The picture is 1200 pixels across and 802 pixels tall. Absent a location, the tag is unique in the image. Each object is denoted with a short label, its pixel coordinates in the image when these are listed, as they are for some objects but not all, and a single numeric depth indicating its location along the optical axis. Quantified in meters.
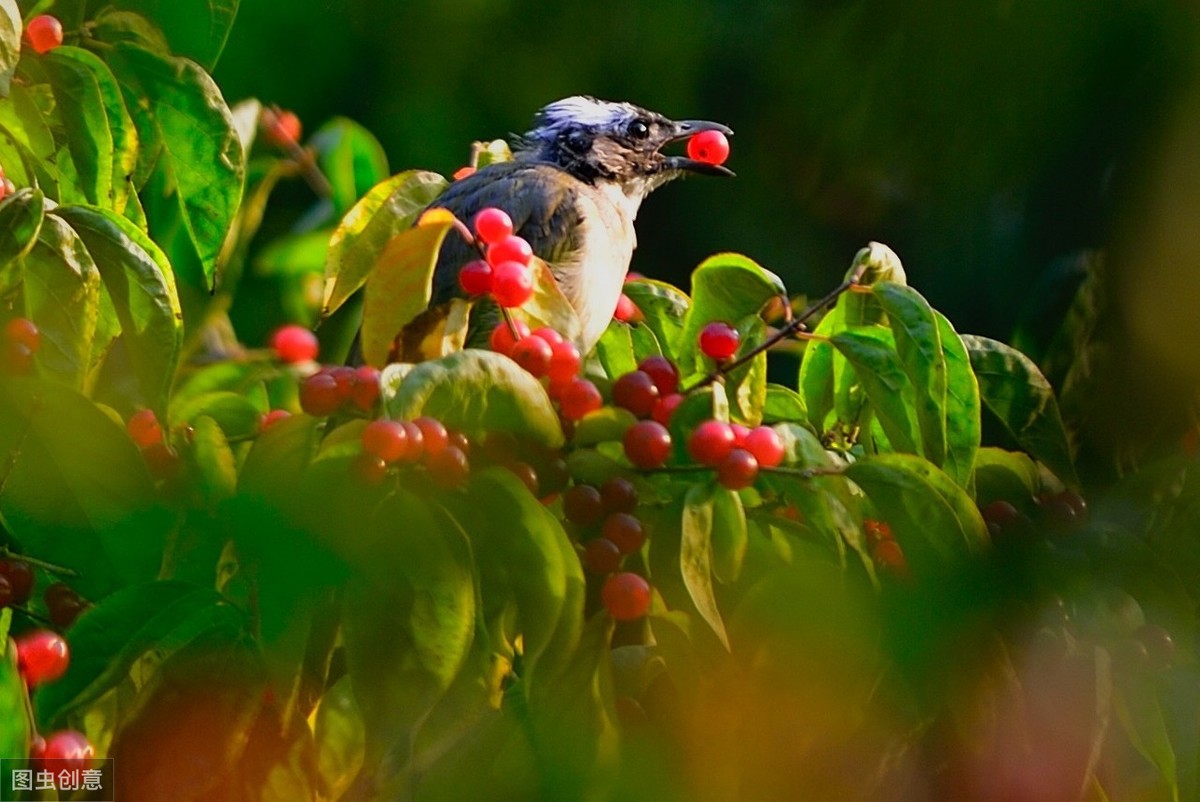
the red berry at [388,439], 2.90
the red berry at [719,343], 2.95
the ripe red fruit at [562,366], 2.94
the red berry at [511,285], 2.94
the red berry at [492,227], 2.96
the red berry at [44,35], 2.95
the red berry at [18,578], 2.91
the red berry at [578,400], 2.94
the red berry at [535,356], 2.94
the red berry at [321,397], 2.92
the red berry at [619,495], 2.92
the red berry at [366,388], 2.92
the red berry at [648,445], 2.93
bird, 3.20
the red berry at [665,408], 2.94
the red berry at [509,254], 2.95
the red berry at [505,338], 2.95
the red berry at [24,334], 2.91
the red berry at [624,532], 2.92
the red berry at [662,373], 2.95
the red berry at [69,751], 2.89
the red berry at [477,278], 2.95
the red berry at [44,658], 2.91
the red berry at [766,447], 2.92
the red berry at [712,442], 2.92
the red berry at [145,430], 2.93
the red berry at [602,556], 2.92
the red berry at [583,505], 2.92
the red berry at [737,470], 2.91
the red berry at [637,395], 2.94
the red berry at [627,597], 2.92
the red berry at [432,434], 2.90
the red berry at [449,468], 2.91
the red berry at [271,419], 2.93
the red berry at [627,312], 3.02
